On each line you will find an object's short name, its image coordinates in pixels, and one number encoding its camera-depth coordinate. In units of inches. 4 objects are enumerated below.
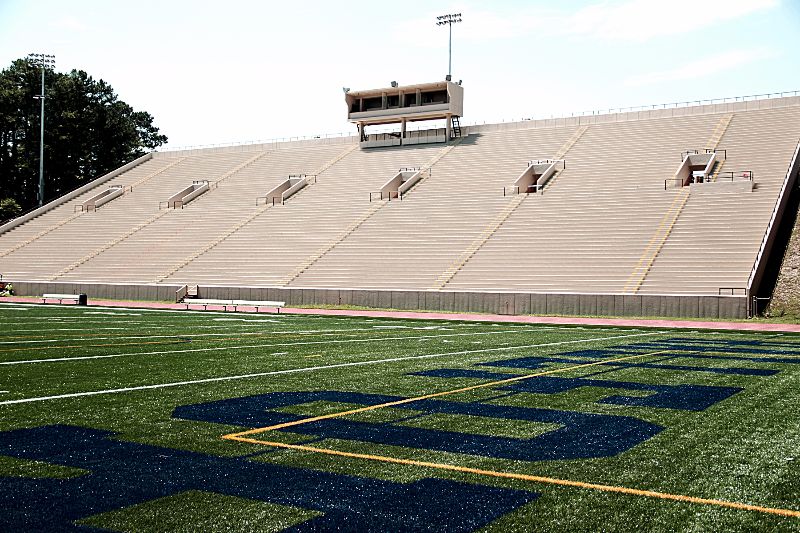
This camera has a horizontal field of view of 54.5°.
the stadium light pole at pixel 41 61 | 2068.2
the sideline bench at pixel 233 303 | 1024.2
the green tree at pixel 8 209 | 2254.2
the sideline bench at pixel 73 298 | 1128.2
